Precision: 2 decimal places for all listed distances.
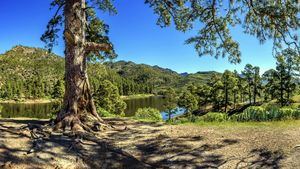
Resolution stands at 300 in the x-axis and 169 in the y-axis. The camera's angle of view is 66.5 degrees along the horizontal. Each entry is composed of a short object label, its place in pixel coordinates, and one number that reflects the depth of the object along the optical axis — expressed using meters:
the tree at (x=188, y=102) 55.00
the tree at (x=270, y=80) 42.48
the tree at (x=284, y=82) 40.68
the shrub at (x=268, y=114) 10.10
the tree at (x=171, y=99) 57.48
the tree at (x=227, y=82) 49.71
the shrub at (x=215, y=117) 10.54
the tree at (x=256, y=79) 49.18
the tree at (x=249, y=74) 49.13
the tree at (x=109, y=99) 39.78
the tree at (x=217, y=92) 50.38
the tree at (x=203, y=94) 53.98
